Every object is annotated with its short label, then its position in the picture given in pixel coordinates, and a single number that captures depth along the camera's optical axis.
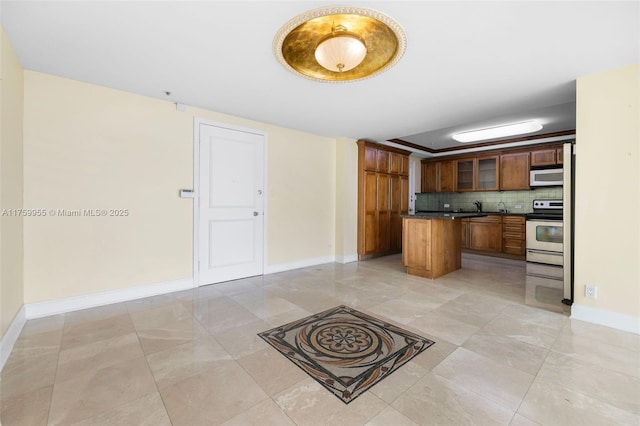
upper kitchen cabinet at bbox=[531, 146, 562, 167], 5.26
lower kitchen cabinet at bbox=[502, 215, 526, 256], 5.47
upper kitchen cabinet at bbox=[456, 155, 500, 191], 6.14
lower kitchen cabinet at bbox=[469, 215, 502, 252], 5.78
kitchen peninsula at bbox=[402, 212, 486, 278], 4.09
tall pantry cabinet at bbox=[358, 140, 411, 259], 5.45
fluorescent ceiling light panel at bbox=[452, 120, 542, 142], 4.13
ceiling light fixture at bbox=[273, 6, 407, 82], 1.83
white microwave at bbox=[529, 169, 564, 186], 5.20
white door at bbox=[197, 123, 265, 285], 3.77
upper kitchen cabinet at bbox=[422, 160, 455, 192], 6.82
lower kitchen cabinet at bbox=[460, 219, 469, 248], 6.29
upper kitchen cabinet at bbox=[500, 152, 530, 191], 5.68
